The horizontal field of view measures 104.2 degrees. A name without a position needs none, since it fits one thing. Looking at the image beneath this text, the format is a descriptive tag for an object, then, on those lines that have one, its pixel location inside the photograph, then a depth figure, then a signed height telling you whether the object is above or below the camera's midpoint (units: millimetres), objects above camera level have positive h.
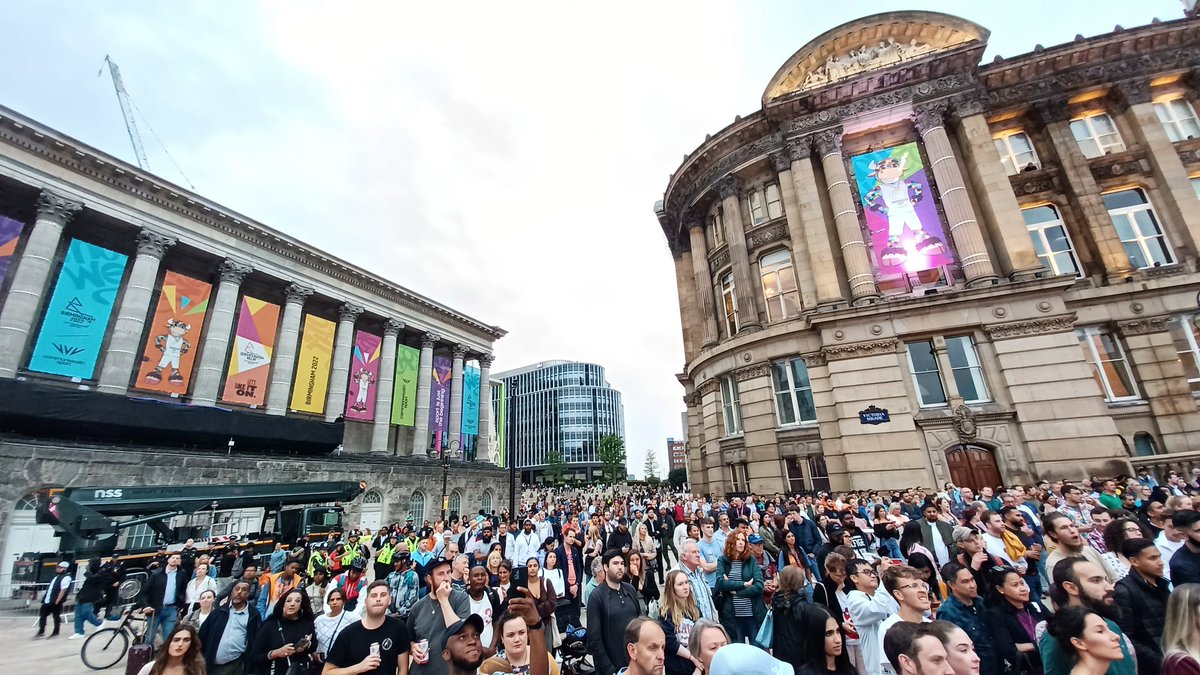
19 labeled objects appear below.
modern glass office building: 116125 +16062
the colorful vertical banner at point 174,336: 24797 +8660
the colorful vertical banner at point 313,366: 31562 +8337
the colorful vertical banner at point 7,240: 20875 +11585
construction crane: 54781 +47317
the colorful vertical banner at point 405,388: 37875 +7885
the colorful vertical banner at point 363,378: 34531 +8140
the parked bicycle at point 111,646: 9000 -2982
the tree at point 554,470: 91000 +1851
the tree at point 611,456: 81369 +3613
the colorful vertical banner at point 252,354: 27719 +8340
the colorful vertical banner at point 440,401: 41438 +7411
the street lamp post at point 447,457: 34328 +2257
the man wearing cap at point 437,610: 5190 -1389
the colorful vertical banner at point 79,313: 21109 +8620
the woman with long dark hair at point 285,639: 5031 -1555
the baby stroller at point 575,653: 6336 -2358
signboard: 18891 +1844
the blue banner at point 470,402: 44250 +7609
